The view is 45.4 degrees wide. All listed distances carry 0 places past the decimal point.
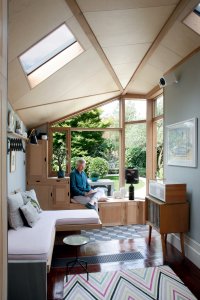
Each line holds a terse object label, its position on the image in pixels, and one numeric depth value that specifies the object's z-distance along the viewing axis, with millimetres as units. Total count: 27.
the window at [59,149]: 5852
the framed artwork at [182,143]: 3438
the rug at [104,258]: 3381
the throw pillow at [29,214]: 3127
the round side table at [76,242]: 2914
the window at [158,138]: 5379
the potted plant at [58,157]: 5863
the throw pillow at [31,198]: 3632
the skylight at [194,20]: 2771
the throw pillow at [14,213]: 3006
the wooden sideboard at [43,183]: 5293
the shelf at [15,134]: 3431
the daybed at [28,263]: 2299
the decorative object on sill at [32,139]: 4930
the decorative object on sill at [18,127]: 3927
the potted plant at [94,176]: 5859
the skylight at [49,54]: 2958
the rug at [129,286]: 2566
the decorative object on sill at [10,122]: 3305
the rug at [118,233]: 4414
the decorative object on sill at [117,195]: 5535
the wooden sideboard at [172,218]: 3424
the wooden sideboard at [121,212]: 5137
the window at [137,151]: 5855
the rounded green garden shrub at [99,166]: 5980
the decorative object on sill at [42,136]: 5366
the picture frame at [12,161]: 3801
